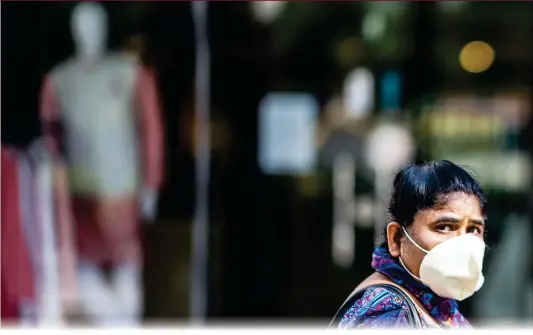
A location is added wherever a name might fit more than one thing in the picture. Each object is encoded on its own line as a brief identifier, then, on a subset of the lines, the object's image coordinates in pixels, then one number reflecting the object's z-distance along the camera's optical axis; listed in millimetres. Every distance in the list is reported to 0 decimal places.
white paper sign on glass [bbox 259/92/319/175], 11906
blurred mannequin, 11633
